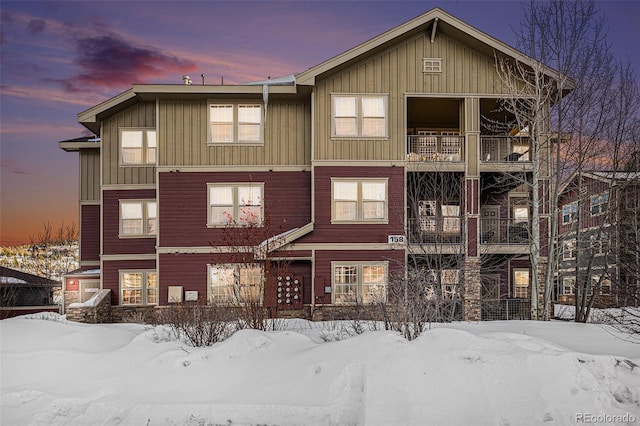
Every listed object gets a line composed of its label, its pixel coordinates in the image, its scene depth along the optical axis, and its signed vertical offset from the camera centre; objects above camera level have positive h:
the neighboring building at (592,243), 15.31 -0.98
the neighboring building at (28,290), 24.02 -5.00
